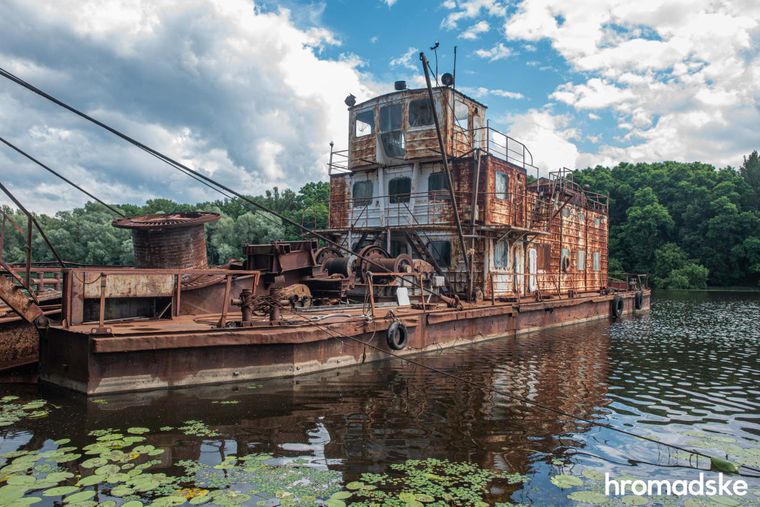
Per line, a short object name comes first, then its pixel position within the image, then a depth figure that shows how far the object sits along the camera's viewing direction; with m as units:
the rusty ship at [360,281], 9.11
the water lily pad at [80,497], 5.16
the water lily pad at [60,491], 5.30
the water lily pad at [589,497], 5.60
